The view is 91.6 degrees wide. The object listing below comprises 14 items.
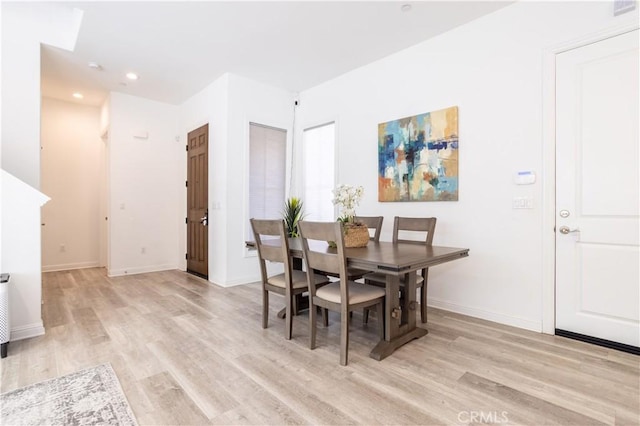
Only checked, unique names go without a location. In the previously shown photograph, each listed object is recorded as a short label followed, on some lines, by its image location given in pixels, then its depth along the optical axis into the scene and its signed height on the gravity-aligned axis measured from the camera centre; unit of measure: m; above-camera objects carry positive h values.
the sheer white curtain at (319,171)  4.54 +0.61
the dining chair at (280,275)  2.46 -0.55
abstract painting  3.17 +0.59
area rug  1.55 -1.04
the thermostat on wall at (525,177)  2.68 +0.29
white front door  2.27 +0.16
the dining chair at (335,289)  2.04 -0.58
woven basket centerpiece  2.54 -0.19
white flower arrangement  2.52 +0.11
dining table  1.92 -0.35
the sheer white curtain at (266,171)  4.60 +0.61
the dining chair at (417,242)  2.74 -0.29
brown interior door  4.76 +0.16
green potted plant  4.21 -0.03
